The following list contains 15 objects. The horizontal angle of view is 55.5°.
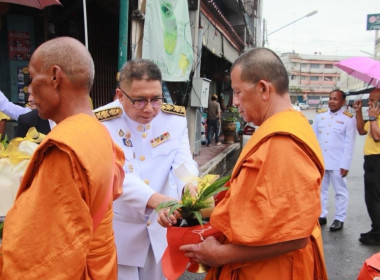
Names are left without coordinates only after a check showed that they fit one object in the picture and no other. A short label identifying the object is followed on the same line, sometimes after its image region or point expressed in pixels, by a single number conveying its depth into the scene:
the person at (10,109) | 4.16
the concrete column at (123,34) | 4.49
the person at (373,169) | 4.50
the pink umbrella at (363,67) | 4.64
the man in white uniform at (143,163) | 2.06
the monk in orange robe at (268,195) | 1.30
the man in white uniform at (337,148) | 5.10
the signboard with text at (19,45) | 5.74
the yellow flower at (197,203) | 1.71
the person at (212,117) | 12.51
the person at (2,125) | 3.97
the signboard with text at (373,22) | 20.08
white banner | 5.08
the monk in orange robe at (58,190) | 1.11
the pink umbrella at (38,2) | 3.78
